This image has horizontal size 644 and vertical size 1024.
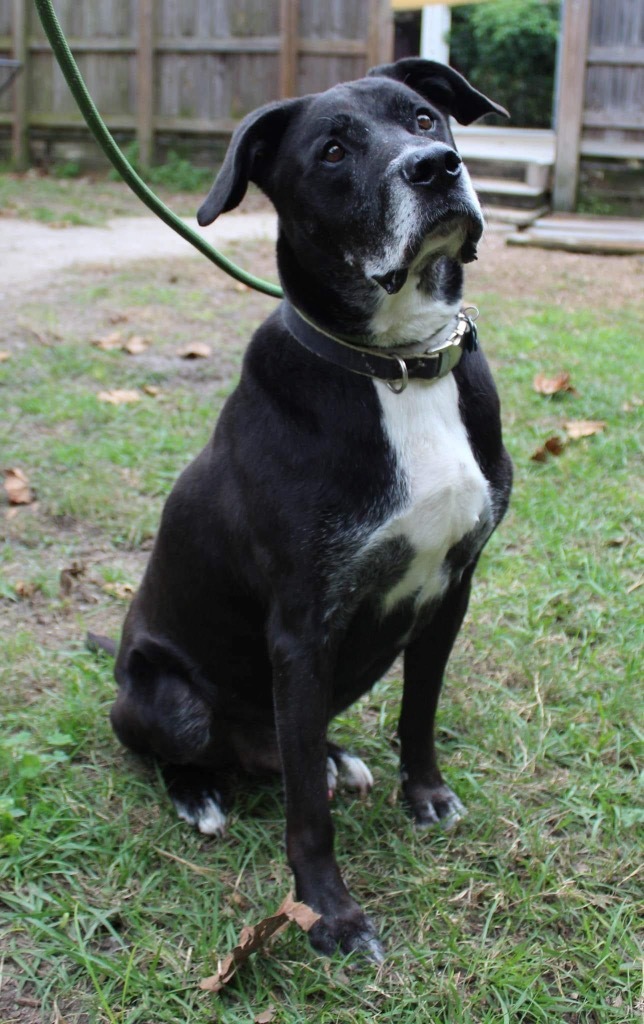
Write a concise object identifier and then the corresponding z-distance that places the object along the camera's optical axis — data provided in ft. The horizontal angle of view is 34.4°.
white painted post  44.57
